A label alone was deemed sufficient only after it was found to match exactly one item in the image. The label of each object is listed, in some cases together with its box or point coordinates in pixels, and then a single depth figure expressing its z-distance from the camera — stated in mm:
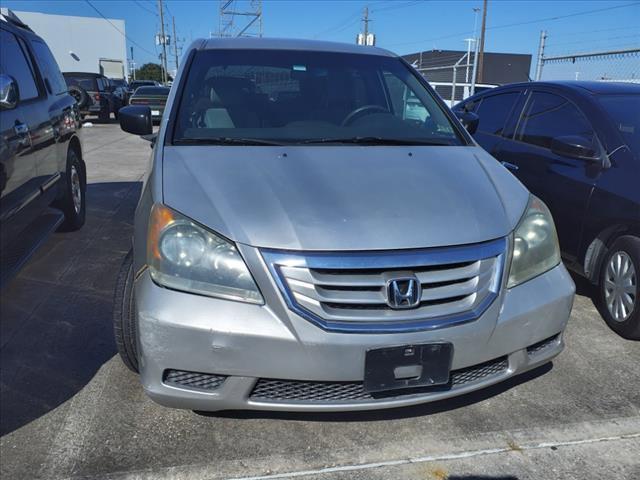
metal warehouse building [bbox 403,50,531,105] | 35719
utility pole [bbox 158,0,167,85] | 54000
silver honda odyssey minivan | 2045
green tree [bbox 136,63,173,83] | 81438
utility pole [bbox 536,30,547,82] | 10039
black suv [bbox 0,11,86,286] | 3346
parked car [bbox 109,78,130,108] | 21381
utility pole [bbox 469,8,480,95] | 11195
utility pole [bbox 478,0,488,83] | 33053
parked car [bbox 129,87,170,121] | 16906
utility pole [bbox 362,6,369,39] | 51297
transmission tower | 38344
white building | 51156
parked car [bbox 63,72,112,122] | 18938
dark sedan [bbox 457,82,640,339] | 3439
